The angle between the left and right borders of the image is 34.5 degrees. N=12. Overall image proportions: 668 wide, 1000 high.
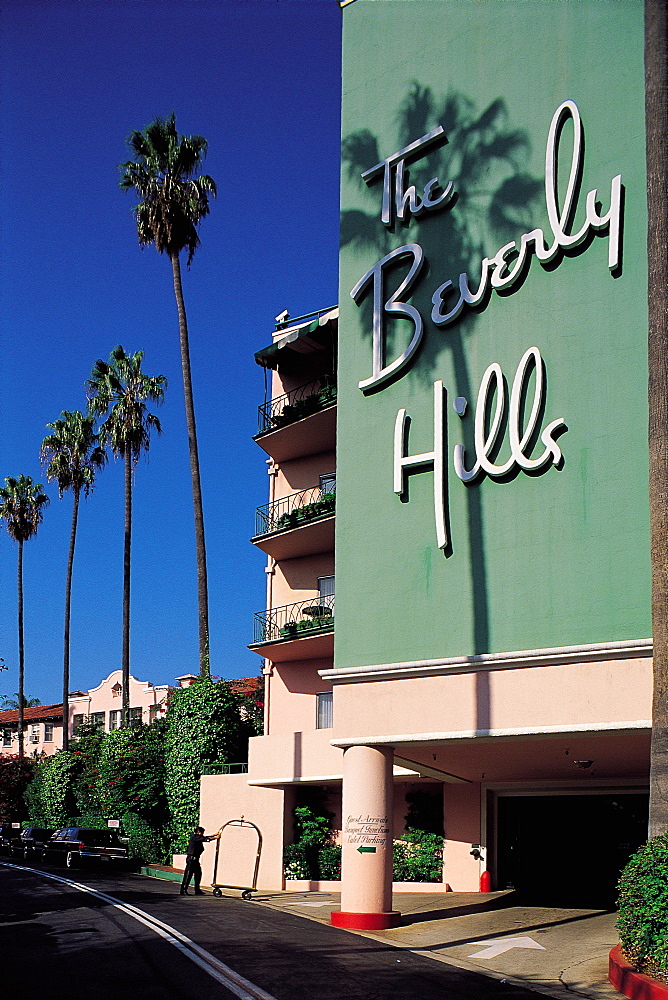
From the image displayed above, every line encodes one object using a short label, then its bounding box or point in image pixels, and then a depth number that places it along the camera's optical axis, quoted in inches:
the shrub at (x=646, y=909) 513.7
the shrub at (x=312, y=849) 1196.5
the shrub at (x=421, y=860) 1150.3
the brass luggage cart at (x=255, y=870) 1130.9
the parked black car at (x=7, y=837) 1847.9
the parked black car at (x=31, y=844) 1621.6
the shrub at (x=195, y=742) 1439.5
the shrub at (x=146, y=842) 1486.2
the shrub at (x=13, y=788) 2364.7
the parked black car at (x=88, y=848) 1412.4
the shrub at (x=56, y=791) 2094.0
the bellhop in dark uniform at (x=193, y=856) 1029.8
